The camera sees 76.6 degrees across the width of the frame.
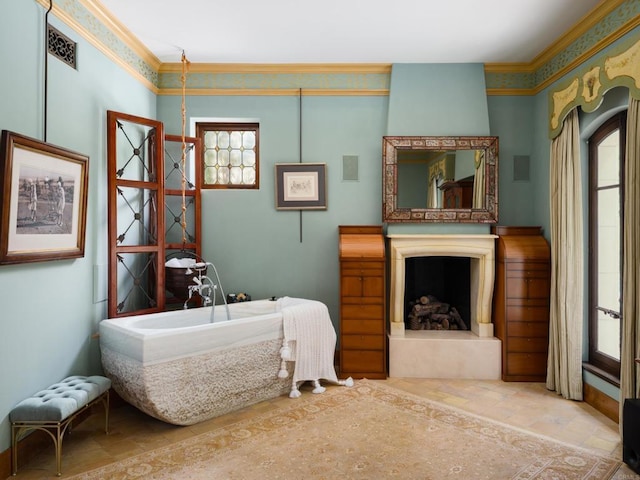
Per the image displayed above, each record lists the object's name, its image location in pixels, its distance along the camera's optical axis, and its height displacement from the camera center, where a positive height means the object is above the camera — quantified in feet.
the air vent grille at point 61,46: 8.58 +4.34
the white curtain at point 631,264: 8.52 -0.39
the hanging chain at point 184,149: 12.66 +3.00
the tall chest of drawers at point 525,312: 12.22 -2.00
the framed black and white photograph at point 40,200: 7.29 +0.86
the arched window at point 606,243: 10.14 +0.08
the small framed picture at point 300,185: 13.84 +2.02
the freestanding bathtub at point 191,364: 8.73 -2.78
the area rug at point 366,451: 7.52 -4.21
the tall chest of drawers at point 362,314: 12.40 -2.13
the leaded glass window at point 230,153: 14.33 +3.23
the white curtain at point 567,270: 10.90 -0.66
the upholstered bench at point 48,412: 7.38 -3.12
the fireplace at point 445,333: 12.53 -2.89
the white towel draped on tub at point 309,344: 10.87 -2.78
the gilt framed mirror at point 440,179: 13.14 +2.16
